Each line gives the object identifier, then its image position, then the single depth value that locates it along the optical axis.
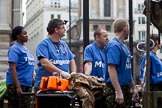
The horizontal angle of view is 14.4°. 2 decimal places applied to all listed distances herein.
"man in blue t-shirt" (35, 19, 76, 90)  9.46
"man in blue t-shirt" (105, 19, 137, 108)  8.21
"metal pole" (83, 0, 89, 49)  13.47
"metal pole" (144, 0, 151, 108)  6.52
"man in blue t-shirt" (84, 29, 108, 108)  11.06
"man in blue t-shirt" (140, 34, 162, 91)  8.70
